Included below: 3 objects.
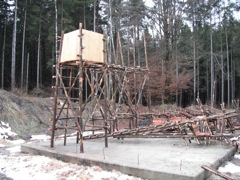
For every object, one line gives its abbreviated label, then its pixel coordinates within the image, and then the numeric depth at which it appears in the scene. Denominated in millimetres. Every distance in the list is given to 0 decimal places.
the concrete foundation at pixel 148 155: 5250
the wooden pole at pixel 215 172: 5035
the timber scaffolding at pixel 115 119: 7479
